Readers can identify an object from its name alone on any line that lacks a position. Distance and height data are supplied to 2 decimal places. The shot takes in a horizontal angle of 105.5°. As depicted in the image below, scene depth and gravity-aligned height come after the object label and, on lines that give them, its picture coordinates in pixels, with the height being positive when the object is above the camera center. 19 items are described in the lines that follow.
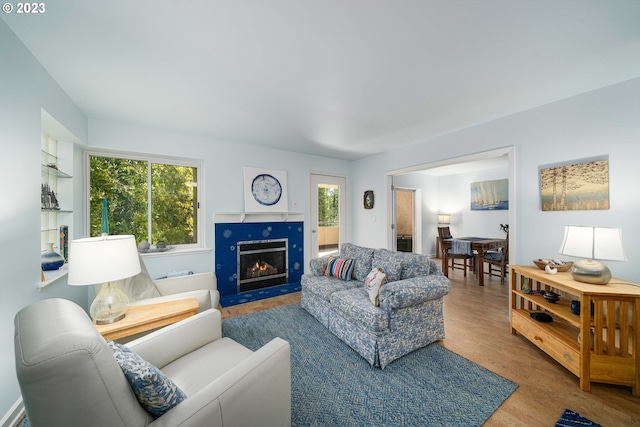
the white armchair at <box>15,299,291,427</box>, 0.64 -0.61
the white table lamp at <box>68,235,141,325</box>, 1.44 -0.32
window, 3.10 +0.25
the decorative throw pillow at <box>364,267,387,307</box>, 2.14 -0.64
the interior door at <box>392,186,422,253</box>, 6.64 -0.21
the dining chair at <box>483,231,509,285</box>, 4.36 -0.83
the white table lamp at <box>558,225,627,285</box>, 1.82 -0.29
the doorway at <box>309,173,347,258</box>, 4.78 +0.02
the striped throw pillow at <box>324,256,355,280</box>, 2.97 -0.68
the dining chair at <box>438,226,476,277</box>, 4.58 -0.76
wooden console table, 1.71 -0.96
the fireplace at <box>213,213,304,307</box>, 3.76 -0.69
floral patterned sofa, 2.01 -0.86
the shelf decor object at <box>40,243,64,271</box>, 2.09 -0.39
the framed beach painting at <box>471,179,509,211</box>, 5.79 +0.45
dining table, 4.26 -0.62
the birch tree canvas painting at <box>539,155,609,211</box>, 2.22 +0.27
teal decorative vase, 2.89 -0.07
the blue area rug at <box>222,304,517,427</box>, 1.53 -1.27
